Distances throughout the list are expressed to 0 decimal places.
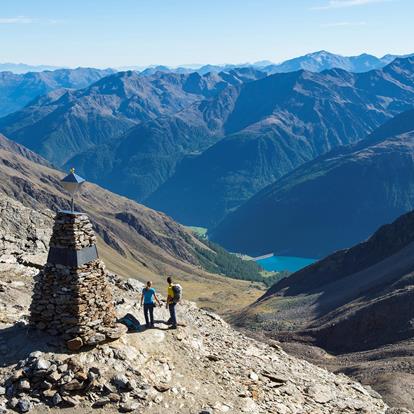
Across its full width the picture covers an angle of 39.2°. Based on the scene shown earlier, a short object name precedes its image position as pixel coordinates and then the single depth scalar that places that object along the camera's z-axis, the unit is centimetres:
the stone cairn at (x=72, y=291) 2666
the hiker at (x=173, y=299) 3161
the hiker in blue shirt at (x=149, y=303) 3034
